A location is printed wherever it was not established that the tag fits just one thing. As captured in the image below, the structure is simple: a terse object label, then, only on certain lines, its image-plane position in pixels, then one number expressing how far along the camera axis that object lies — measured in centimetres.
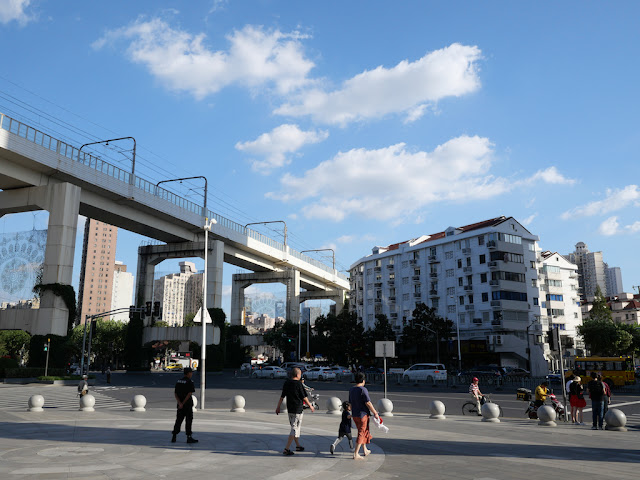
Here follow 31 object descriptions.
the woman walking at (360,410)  991
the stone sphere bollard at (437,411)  1809
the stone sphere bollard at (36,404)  1942
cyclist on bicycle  1919
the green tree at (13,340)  8638
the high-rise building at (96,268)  16662
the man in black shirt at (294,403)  1029
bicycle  1953
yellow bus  4138
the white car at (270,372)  5625
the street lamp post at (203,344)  1921
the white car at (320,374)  5153
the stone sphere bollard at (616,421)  1490
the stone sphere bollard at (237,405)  2005
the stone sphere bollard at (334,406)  1978
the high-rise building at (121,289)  17562
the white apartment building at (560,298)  7981
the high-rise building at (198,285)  18651
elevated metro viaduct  4147
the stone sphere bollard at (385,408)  1855
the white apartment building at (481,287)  6862
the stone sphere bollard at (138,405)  1977
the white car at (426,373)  4475
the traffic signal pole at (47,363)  4011
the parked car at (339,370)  5374
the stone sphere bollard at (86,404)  1975
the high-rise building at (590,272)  19588
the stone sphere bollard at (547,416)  1606
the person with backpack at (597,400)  1512
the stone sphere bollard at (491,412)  1700
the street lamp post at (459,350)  6256
